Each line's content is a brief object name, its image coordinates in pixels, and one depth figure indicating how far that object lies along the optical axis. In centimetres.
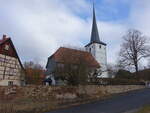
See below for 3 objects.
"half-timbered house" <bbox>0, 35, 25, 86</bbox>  2544
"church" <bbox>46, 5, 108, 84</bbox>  6161
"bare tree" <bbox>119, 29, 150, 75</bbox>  4153
